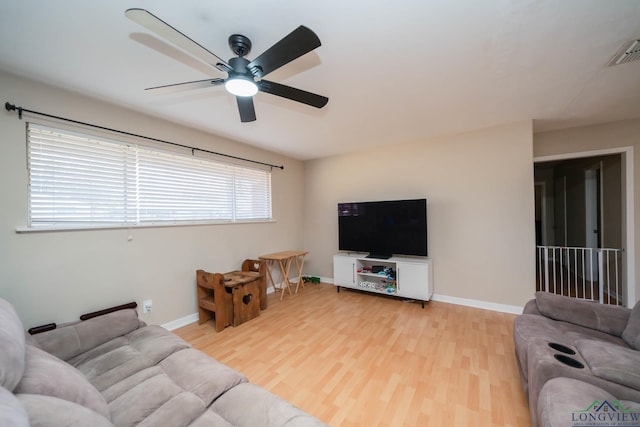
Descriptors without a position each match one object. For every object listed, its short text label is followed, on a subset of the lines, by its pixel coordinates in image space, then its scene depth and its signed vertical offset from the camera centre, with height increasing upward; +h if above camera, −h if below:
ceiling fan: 1.14 +0.87
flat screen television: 3.43 -0.21
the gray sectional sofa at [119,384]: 0.77 -0.86
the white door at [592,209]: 3.99 +0.02
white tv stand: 3.26 -0.92
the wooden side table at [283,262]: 3.67 -0.81
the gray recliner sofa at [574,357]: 1.04 -0.81
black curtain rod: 1.87 +0.86
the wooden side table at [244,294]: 2.82 -0.96
